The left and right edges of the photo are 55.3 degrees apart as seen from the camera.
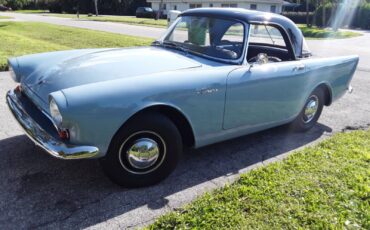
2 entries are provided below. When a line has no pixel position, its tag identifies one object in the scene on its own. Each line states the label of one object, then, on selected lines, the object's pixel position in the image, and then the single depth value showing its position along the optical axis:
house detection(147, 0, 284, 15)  42.56
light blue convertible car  2.69
